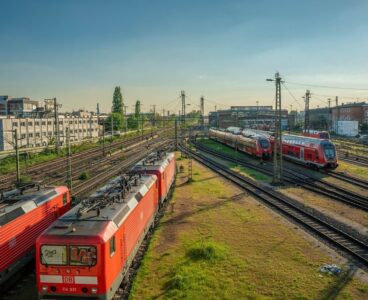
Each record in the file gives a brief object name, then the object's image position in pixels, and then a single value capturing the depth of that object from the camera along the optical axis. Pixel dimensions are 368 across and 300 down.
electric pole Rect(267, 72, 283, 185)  36.72
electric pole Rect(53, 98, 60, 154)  52.59
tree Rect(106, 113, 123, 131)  113.00
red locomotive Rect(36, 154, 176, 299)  12.76
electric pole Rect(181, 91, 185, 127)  65.47
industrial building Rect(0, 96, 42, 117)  119.62
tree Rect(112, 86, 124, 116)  124.31
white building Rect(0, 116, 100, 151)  70.00
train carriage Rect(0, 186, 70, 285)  15.42
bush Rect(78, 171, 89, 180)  43.47
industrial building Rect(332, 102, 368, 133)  119.81
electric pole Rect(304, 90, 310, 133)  74.50
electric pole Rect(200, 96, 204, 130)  98.85
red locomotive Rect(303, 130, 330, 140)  71.88
